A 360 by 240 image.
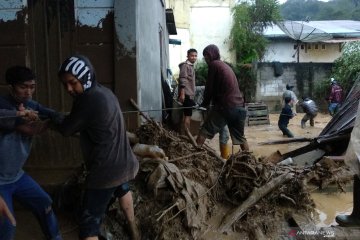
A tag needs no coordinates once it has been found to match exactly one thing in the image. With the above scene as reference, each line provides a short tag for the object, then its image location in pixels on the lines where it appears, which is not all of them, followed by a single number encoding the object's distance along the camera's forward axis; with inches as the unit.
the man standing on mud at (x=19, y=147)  118.9
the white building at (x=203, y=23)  884.0
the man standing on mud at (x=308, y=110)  532.7
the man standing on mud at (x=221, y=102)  236.8
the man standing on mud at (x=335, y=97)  615.3
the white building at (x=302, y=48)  976.3
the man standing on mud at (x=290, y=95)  479.1
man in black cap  114.9
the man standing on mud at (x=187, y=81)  320.2
